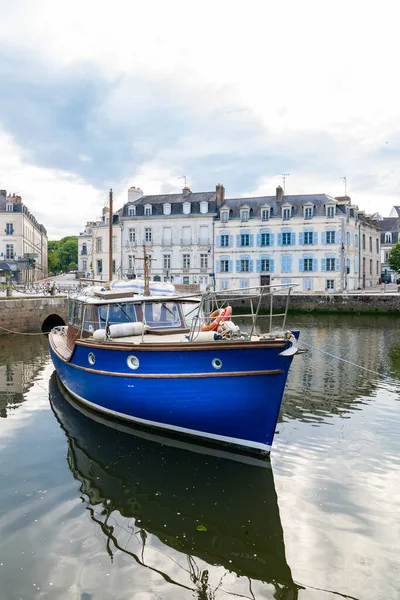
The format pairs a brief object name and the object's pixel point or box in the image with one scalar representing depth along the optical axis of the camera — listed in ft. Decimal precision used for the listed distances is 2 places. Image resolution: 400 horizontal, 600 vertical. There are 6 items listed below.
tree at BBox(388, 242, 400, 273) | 155.84
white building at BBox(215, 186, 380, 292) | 143.33
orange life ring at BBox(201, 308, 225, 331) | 28.60
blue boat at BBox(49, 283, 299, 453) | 24.64
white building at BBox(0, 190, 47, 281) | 175.01
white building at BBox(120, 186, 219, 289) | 154.30
